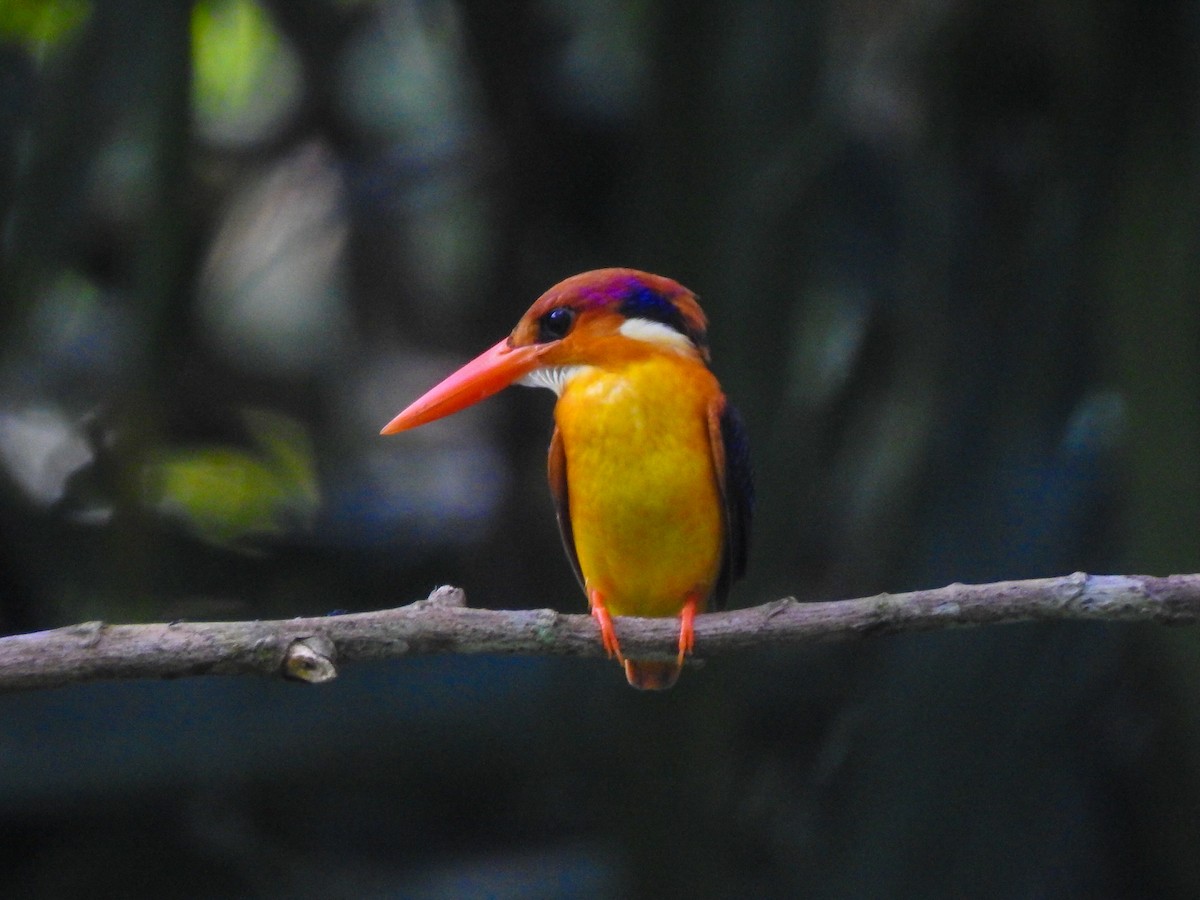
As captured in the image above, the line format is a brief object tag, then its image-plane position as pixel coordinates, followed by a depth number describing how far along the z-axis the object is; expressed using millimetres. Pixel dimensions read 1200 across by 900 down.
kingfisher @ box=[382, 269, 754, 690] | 4863
